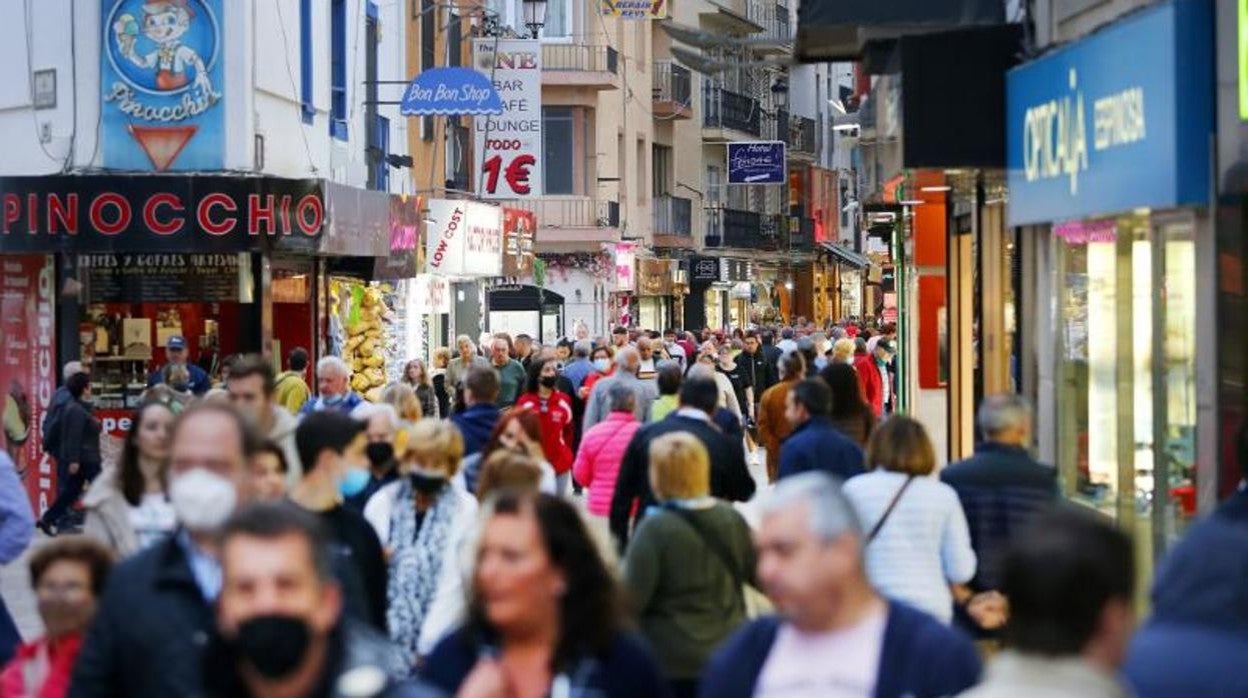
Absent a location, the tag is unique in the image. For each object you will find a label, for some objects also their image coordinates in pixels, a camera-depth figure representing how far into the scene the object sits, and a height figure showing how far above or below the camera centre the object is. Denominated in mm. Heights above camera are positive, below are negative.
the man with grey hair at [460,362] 27622 -391
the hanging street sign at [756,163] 63594 +3747
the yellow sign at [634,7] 48438 +5651
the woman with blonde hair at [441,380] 30266 -622
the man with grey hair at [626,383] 20141 -510
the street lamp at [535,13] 41719 +4849
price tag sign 40406 +3046
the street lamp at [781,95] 79312 +6866
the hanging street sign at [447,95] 32594 +2776
